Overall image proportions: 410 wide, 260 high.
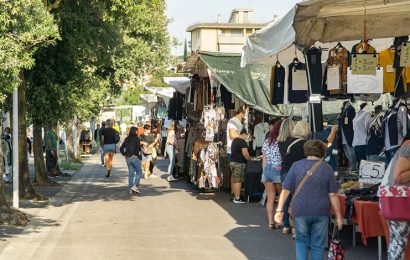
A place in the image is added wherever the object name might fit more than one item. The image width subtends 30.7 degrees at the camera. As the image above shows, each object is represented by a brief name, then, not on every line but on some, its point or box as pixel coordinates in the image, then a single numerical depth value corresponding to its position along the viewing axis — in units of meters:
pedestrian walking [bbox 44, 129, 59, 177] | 25.34
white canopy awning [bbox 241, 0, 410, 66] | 9.89
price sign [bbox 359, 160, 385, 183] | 10.64
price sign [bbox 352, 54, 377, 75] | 11.24
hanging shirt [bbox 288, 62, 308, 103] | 13.23
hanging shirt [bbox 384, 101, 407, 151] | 10.79
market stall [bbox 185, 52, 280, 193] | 17.56
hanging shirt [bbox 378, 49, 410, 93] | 11.61
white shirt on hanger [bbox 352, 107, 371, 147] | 13.06
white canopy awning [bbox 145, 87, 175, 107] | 32.39
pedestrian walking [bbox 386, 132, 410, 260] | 7.66
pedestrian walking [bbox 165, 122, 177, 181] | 23.78
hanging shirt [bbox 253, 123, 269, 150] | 17.52
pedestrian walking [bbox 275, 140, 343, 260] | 7.73
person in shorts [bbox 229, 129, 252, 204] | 15.85
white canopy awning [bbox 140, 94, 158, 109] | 46.75
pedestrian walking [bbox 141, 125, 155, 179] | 23.76
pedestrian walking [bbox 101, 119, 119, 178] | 25.92
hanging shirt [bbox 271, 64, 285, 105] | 13.76
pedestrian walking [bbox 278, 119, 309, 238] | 10.98
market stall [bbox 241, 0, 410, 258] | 10.39
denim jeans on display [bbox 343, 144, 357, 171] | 13.34
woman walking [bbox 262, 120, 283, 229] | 12.55
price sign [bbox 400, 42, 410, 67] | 10.66
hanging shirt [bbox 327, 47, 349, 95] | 11.88
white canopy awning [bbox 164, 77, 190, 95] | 24.27
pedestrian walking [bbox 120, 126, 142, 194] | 18.80
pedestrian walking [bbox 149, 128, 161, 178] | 25.44
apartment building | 91.56
